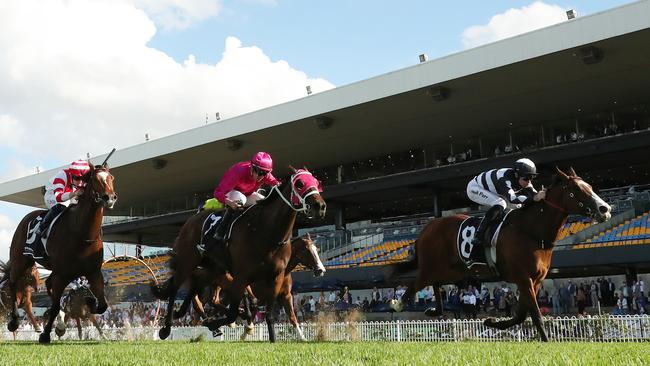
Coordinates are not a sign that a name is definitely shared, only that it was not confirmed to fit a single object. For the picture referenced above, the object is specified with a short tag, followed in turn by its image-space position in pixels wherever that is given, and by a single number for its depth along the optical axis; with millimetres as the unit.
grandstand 22562
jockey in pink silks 9633
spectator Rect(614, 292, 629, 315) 19125
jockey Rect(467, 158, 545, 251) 9672
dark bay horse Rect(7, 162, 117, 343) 8734
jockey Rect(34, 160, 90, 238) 9680
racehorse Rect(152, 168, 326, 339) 8633
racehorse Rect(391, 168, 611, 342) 8836
